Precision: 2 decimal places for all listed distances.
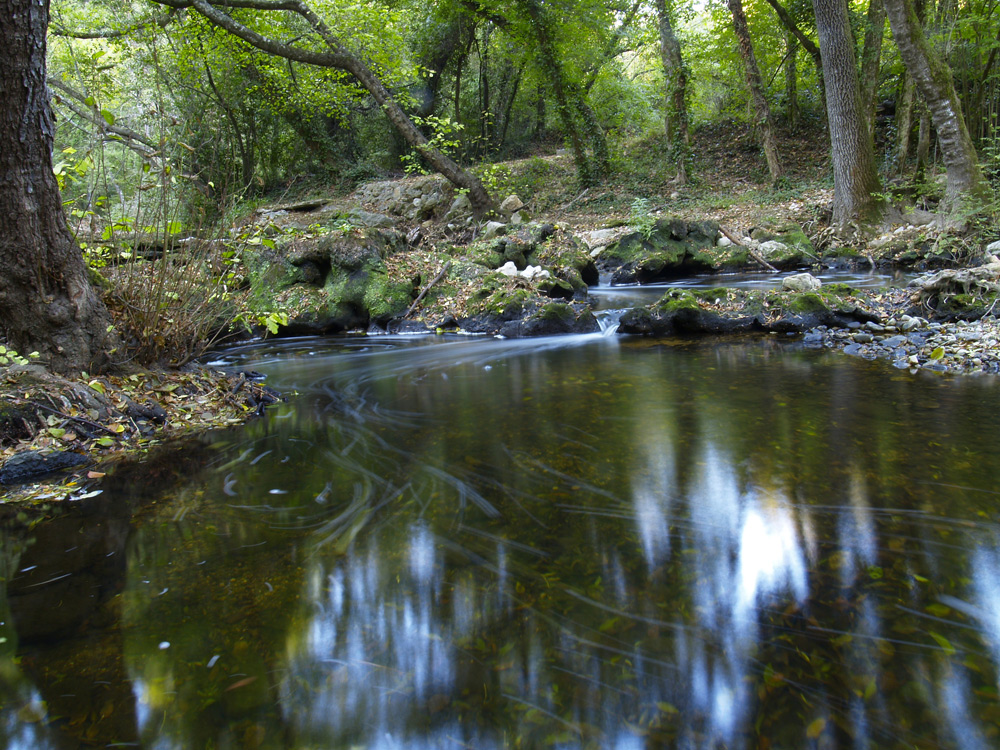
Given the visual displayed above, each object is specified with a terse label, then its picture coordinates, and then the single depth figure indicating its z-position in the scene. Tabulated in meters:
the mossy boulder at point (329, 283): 11.16
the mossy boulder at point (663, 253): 14.49
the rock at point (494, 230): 13.31
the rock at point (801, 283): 8.79
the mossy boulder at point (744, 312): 8.23
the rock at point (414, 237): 14.74
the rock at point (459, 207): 18.83
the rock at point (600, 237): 16.59
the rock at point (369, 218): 16.25
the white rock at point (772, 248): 14.66
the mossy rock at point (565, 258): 11.86
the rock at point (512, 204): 20.37
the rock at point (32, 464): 4.05
